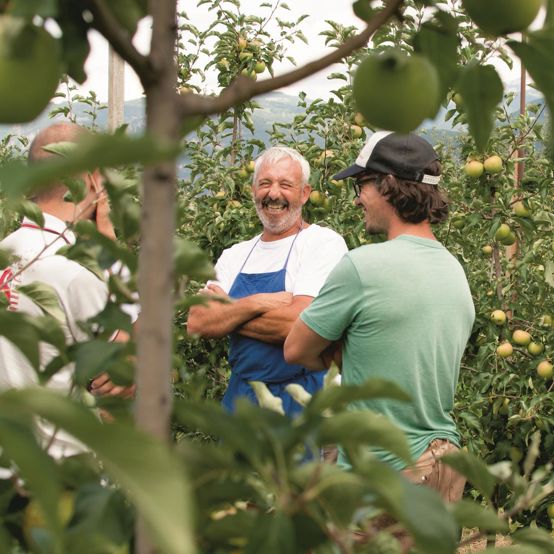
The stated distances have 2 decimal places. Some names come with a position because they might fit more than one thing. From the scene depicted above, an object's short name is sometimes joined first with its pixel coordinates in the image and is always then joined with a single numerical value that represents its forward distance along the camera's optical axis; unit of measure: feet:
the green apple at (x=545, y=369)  13.28
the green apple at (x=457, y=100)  13.06
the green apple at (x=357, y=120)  16.09
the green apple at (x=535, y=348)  13.65
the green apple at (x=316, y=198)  15.49
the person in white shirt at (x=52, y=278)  6.96
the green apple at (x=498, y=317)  13.89
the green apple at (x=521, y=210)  13.70
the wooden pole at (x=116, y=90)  23.63
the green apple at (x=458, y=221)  14.56
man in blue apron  10.04
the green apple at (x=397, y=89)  2.37
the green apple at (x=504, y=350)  13.60
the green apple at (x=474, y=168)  13.65
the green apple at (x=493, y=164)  13.56
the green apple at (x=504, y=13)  2.39
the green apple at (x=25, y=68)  1.98
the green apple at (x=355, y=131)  16.23
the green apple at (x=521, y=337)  13.65
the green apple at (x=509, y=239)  13.84
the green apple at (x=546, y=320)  13.82
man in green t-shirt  7.26
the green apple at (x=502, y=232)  13.67
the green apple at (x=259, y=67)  17.95
